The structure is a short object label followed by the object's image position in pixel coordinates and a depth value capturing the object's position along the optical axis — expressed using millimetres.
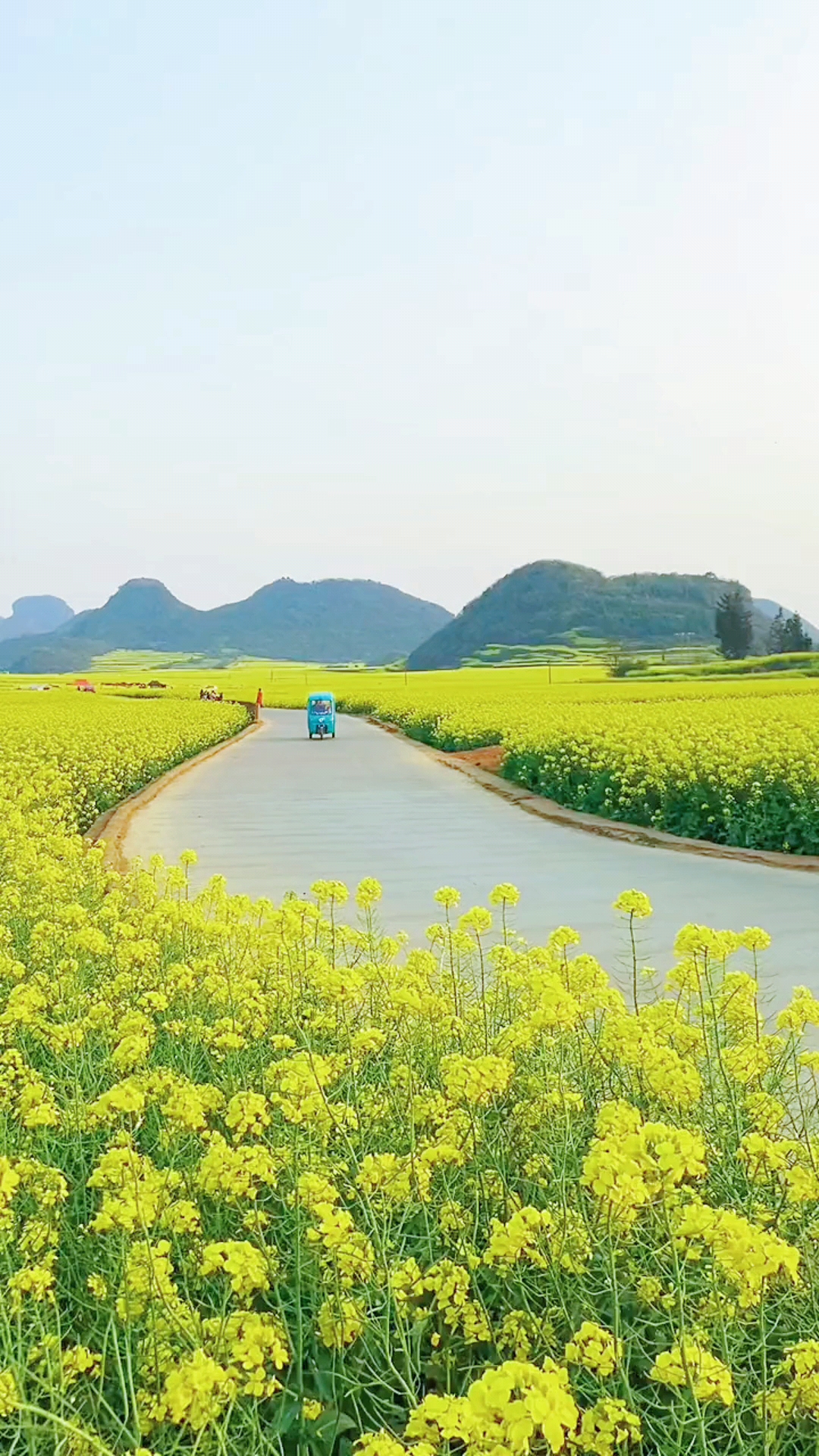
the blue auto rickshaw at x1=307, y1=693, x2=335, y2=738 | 32906
